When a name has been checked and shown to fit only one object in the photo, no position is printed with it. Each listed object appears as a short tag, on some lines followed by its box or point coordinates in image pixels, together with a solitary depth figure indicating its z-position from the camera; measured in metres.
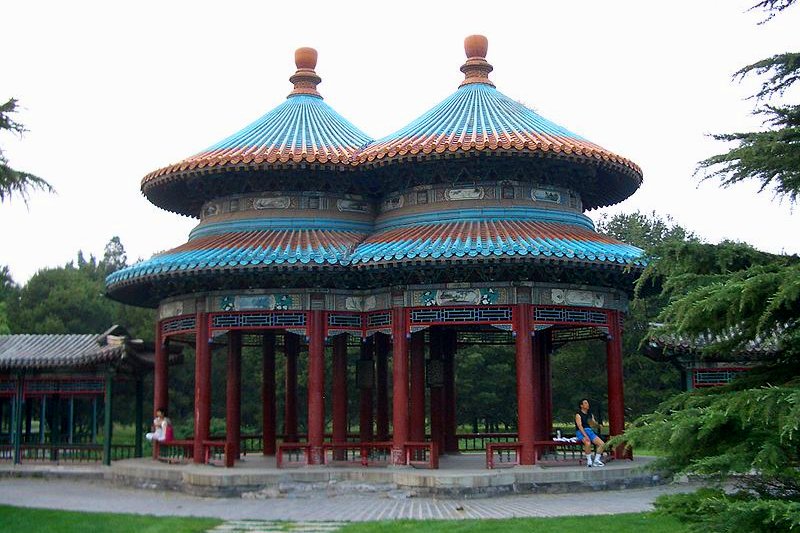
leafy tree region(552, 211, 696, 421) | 37.84
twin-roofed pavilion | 18.14
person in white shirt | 20.72
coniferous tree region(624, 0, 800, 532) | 6.68
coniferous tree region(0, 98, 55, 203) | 13.32
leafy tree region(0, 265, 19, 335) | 45.95
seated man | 18.09
